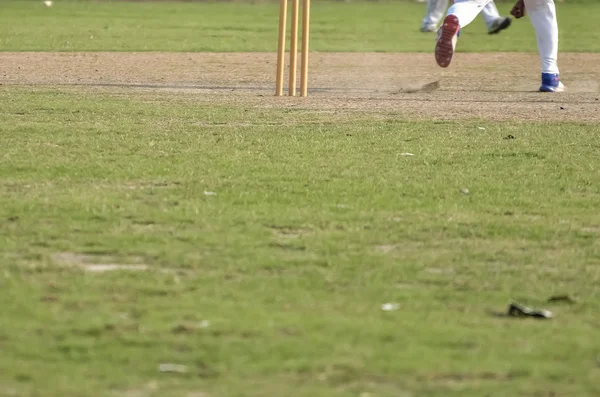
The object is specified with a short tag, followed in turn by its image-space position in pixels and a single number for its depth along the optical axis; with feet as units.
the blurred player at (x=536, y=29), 82.74
